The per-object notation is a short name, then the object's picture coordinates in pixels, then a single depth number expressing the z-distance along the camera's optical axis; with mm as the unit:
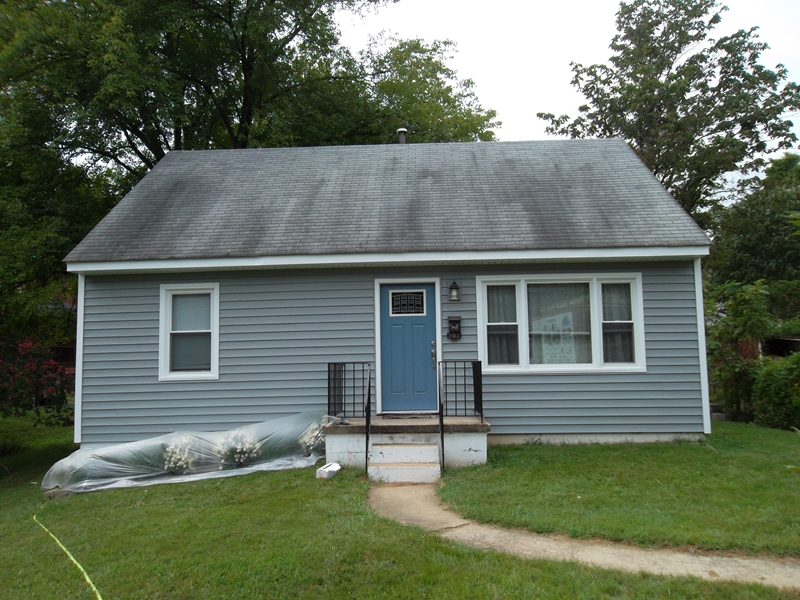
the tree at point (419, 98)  18422
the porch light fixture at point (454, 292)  7816
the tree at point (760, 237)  21656
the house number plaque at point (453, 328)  7824
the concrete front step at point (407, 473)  6414
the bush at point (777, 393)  9312
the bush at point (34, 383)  9656
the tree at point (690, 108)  19750
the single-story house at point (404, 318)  7746
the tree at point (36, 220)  10586
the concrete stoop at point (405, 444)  6645
